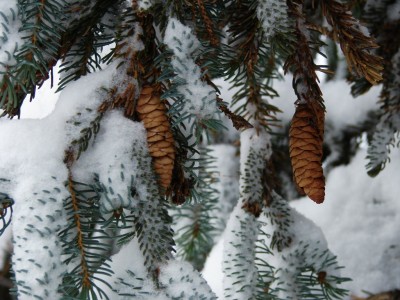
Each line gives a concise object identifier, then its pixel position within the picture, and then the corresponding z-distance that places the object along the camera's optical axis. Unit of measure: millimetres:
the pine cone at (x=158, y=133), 796
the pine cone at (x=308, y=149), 802
